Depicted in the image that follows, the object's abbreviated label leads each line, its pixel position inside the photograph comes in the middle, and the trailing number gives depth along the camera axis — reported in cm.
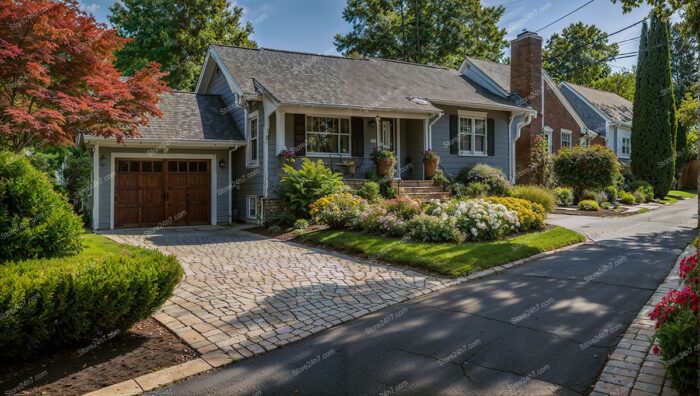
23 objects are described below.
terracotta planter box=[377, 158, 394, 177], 1513
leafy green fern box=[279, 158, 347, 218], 1298
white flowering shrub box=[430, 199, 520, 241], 960
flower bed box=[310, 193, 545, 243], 956
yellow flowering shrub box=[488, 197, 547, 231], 1081
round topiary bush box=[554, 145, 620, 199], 1653
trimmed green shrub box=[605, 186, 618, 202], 1839
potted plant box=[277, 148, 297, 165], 1392
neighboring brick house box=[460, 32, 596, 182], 1912
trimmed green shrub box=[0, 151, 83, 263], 479
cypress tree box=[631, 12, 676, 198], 2256
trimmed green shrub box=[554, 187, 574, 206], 1770
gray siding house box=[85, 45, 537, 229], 1409
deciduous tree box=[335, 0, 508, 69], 3219
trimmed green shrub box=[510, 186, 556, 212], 1375
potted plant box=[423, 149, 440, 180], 1605
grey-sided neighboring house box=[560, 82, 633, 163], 2880
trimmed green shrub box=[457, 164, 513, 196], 1593
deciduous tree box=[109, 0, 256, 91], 2697
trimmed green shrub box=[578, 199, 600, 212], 1614
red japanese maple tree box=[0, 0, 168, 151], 717
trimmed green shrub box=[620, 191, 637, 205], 1919
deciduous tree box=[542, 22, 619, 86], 4206
